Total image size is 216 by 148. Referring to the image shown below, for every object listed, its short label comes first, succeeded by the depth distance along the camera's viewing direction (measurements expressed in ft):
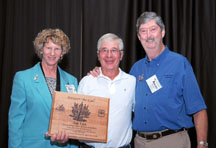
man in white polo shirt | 7.02
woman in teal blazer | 6.93
